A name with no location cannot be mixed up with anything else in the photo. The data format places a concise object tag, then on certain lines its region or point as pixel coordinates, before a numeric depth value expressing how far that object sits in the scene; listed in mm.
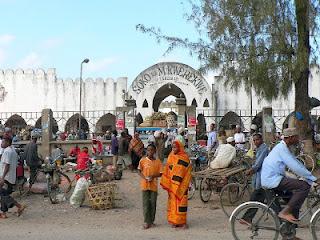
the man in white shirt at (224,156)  11844
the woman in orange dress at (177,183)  9188
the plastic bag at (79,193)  11828
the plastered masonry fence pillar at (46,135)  22516
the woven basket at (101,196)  11391
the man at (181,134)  17341
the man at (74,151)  21828
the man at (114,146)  20109
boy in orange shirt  9289
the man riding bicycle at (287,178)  7195
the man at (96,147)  20608
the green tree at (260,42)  14227
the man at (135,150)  18781
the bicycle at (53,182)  12569
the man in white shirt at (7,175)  10227
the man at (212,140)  17156
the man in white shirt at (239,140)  17533
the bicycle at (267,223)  7216
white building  37844
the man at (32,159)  13492
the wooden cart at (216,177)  11070
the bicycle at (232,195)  10547
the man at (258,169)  9164
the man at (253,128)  20605
